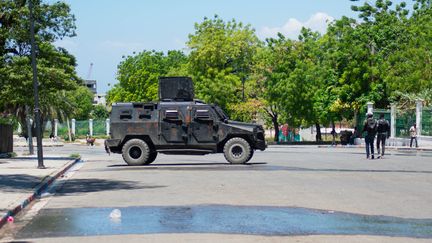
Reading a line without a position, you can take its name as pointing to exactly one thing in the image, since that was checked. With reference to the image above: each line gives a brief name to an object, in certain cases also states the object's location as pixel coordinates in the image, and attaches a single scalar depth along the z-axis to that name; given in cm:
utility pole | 2352
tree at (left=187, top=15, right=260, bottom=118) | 7012
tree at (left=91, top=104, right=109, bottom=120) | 13896
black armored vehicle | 2505
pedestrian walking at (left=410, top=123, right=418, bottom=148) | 4399
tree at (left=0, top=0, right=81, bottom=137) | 2788
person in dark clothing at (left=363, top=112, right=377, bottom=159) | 2802
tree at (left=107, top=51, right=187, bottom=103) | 9288
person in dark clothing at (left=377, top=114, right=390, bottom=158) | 2959
